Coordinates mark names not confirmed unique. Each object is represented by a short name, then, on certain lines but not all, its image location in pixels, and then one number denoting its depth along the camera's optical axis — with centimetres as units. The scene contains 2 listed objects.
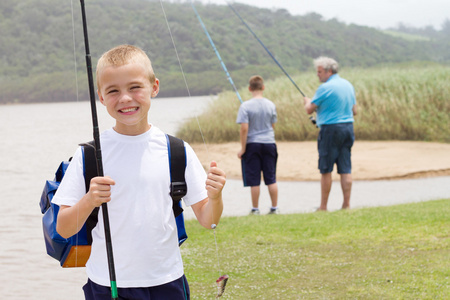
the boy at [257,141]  888
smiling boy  256
